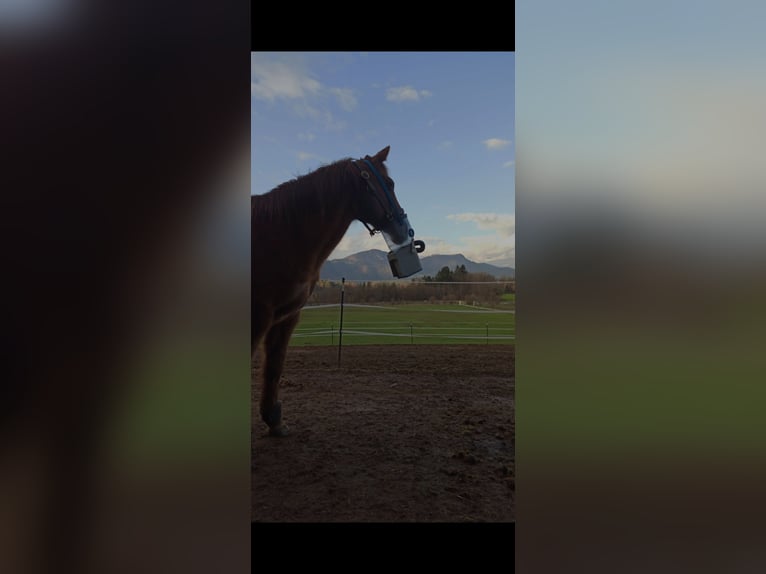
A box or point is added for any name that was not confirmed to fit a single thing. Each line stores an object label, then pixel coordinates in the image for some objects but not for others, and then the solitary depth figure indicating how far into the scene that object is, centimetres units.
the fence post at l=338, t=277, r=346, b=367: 450
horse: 221
